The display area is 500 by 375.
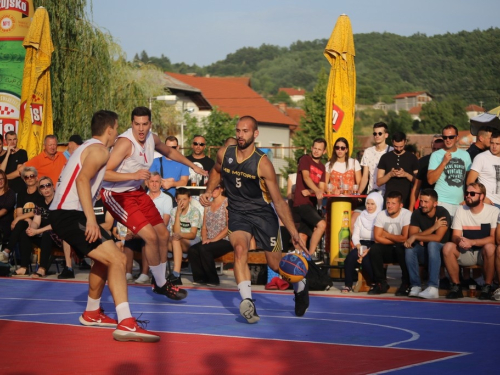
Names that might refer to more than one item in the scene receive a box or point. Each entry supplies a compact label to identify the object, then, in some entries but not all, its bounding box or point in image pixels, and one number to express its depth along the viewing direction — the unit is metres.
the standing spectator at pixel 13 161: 16.16
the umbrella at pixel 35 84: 17.56
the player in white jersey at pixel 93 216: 8.29
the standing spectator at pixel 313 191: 14.19
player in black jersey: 9.74
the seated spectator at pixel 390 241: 12.63
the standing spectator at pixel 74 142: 15.55
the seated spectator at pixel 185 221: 14.62
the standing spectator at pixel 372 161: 14.30
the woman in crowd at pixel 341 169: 14.24
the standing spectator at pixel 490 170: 12.73
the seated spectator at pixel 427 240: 12.25
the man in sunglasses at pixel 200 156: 15.96
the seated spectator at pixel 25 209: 15.12
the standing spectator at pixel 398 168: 13.66
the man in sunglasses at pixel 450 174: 13.05
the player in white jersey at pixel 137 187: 10.37
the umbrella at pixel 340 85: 15.27
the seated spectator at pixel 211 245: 14.04
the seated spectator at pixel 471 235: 12.11
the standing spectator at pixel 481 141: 13.44
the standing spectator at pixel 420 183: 13.67
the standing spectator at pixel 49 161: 15.92
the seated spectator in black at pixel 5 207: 15.23
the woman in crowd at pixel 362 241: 12.95
